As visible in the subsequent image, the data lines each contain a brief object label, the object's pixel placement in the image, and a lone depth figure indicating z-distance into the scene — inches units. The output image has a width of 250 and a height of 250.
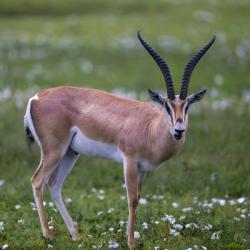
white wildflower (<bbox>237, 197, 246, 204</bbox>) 865.8
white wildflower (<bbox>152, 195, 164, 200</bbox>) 895.1
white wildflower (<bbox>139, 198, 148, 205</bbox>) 864.9
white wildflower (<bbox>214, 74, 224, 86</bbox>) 1923.0
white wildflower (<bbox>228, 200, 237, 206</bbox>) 865.9
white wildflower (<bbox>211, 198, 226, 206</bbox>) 860.4
